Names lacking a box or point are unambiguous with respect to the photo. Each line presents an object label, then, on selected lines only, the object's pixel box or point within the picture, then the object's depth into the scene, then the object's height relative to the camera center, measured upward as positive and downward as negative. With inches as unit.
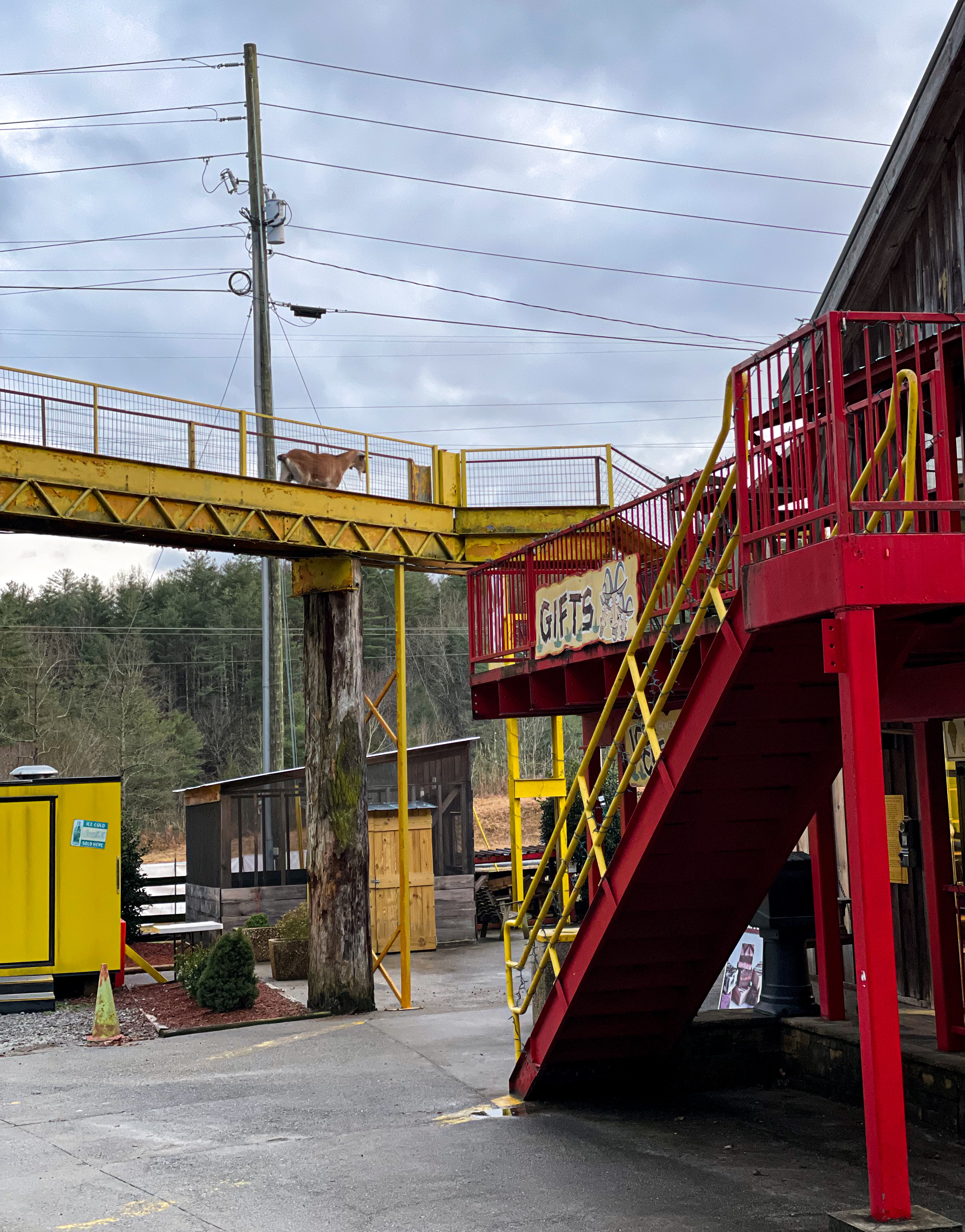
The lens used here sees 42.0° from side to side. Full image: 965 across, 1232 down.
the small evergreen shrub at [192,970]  613.0 -85.0
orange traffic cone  533.0 -92.0
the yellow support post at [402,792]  587.5 +1.1
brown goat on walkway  585.9 +152.1
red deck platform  231.3 +19.1
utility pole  1024.2 +328.4
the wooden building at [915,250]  377.7 +180.6
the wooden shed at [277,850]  846.5 -36.1
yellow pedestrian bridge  507.5 +130.6
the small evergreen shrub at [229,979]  583.8 -82.9
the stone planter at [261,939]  804.0 -89.2
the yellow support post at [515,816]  823.1 -17.1
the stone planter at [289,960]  722.8 -92.7
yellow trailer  650.8 -40.4
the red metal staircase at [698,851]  287.6 -17.3
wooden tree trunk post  578.2 +1.4
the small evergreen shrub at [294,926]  732.0 -74.9
